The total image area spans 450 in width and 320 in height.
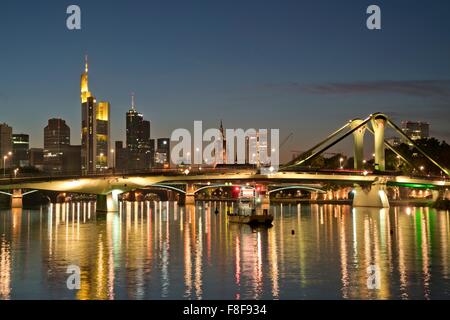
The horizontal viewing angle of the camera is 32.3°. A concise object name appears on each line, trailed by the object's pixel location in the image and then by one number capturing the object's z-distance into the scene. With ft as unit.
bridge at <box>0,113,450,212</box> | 392.47
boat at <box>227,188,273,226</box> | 326.85
